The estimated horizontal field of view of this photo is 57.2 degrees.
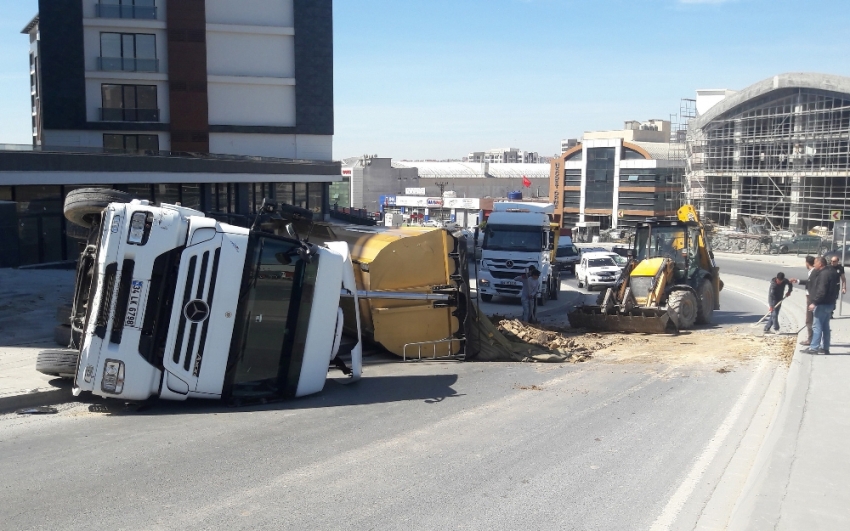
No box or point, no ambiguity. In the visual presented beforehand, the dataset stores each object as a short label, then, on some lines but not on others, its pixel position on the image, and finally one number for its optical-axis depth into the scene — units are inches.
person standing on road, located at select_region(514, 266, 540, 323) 749.3
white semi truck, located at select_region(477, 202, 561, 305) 953.5
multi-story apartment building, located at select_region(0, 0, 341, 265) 1493.6
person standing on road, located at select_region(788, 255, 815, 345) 500.6
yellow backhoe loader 670.5
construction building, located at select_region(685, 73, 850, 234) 2158.0
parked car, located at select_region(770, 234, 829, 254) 1923.2
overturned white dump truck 323.0
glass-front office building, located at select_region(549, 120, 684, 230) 2896.2
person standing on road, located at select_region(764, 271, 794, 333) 676.7
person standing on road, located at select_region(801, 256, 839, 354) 470.9
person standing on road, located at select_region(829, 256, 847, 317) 555.5
